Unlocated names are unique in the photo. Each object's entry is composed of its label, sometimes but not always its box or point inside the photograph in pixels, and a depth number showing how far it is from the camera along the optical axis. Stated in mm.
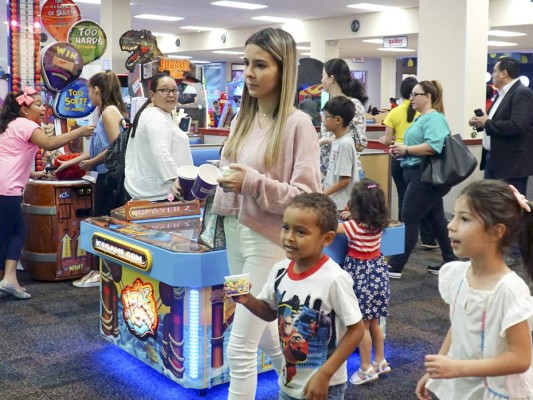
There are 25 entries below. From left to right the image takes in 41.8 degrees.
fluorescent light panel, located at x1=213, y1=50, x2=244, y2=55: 20141
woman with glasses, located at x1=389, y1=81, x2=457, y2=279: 4633
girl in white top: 1563
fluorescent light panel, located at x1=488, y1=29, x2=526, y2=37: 16109
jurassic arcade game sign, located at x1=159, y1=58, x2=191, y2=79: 6422
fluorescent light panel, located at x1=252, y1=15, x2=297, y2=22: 14556
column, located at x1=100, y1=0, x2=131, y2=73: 11047
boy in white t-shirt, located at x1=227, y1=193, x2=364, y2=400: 1831
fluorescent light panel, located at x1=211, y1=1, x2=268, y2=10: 12664
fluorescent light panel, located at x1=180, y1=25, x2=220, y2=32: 16602
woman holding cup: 2100
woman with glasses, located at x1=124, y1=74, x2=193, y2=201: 3639
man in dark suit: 5094
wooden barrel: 4770
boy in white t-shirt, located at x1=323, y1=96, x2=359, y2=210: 4035
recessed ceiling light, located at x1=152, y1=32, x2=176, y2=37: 18338
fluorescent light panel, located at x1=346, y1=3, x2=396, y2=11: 12882
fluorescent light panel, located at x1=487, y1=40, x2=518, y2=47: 18528
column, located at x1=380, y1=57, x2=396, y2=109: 21625
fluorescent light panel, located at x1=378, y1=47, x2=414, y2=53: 20380
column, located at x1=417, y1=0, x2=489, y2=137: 7664
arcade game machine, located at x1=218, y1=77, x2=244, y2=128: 13297
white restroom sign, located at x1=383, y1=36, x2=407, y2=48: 15227
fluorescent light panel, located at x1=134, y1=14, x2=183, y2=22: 14609
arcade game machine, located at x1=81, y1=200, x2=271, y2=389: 2711
